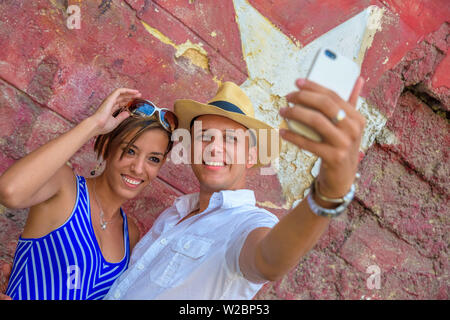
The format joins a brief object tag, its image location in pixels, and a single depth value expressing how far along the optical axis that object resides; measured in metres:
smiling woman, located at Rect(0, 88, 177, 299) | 1.85
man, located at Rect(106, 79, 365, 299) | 1.10
